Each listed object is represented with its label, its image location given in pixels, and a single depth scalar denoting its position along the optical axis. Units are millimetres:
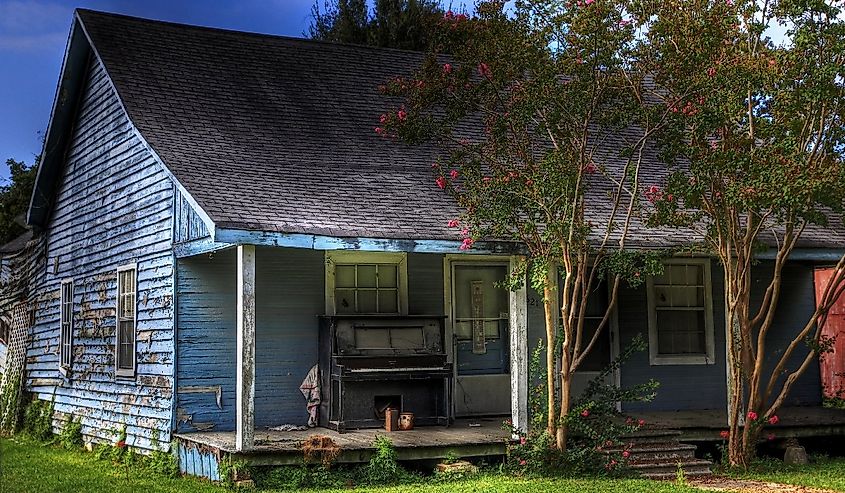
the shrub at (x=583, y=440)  10297
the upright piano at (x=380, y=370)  11359
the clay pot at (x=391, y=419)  11227
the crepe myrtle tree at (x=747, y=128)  9961
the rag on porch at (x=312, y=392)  11781
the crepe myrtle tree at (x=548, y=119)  10195
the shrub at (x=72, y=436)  14142
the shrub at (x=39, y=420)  15352
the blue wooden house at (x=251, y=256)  10734
